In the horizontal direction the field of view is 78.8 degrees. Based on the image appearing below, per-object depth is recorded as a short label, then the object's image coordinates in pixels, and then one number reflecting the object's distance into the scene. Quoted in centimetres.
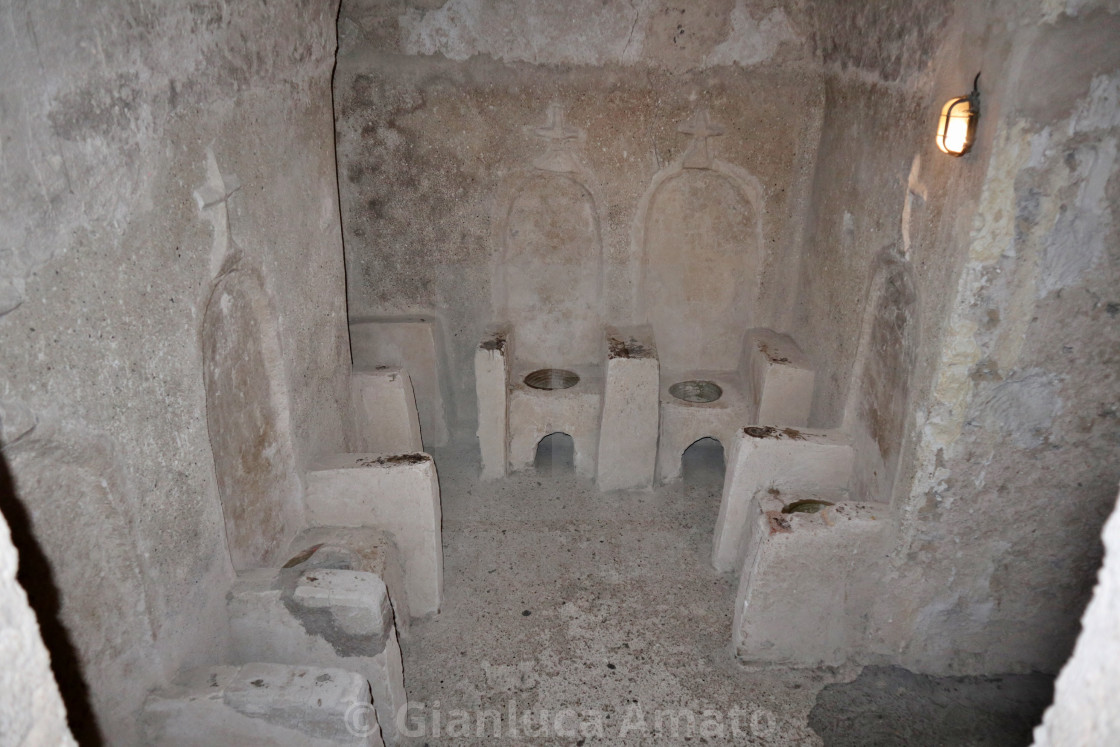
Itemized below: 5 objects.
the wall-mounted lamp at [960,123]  287
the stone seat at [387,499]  396
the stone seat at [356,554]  367
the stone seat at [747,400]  504
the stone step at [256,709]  268
